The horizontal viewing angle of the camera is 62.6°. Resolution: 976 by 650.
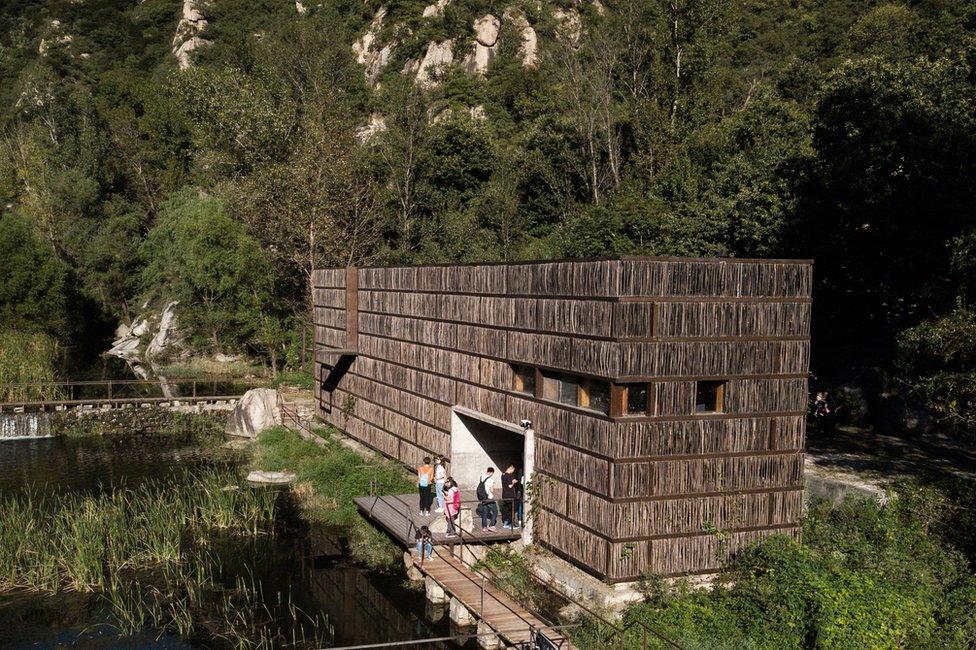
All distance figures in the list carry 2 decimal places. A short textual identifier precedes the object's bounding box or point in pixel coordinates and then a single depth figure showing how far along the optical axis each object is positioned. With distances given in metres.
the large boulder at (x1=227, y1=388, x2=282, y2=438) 35.00
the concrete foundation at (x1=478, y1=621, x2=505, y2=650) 15.13
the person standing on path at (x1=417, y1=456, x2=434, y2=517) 20.14
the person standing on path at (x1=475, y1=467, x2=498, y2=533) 18.84
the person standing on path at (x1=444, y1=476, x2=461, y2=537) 18.91
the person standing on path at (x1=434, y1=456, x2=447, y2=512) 19.70
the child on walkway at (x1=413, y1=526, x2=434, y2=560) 18.14
